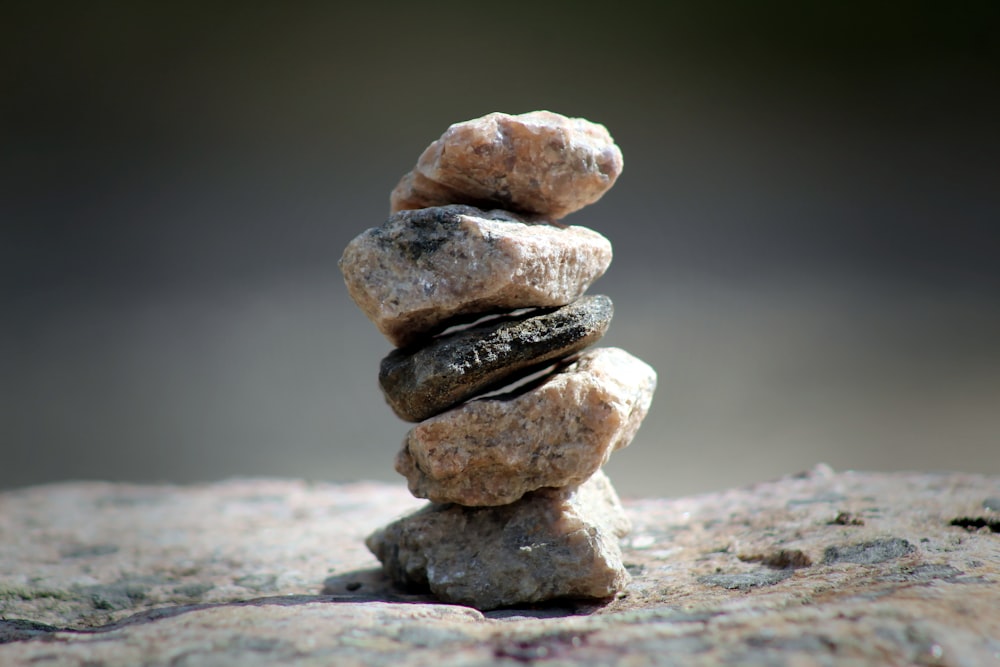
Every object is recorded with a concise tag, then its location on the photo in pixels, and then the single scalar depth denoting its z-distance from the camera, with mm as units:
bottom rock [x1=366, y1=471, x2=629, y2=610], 2699
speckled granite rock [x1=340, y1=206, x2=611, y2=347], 2688
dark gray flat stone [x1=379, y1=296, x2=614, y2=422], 2744
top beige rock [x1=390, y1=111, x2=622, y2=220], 2828
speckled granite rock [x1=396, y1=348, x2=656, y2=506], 2713
